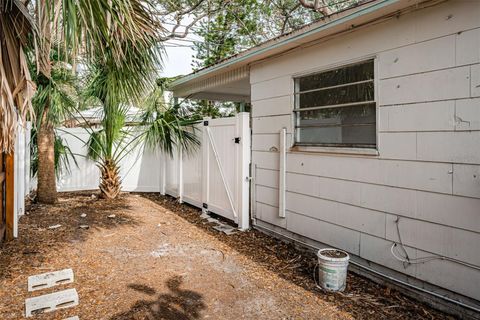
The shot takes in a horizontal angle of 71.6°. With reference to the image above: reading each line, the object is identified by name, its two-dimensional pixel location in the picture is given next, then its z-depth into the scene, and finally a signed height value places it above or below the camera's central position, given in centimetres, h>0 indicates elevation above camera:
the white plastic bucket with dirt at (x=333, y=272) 327 -115
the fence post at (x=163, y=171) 845 -39
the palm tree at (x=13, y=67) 267 +79
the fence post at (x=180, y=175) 746 -44
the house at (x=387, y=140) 275 +16
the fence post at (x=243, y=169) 536 -22
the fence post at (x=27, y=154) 606 +3
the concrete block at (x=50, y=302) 281 -128
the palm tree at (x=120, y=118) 533 +78
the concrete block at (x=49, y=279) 328 -126
